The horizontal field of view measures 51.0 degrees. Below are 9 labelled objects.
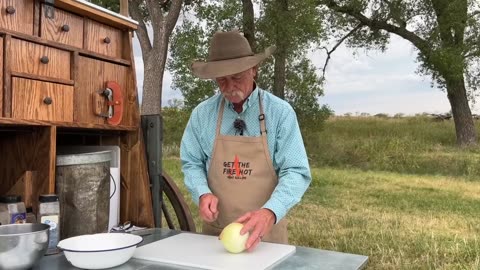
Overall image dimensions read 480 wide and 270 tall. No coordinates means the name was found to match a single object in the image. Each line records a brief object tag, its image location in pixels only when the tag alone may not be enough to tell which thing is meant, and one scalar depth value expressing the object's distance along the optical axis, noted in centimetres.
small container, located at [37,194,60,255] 153
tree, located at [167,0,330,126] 879
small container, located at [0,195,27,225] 151
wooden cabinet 154
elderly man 182
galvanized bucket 169
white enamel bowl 135
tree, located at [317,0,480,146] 1041
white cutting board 142
